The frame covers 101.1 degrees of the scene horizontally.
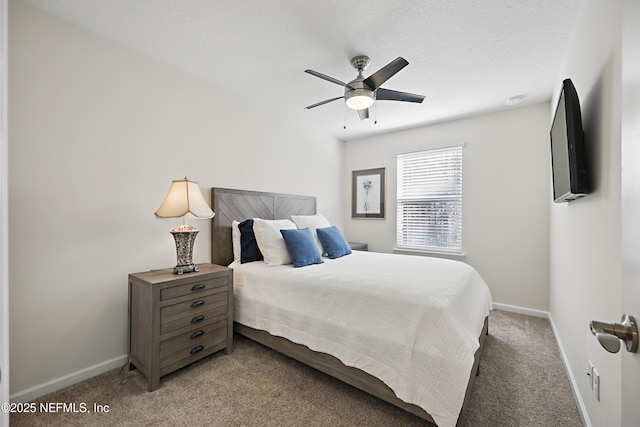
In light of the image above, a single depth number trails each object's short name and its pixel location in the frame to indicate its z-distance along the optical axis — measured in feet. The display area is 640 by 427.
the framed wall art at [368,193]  14.75
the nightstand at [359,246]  13.60
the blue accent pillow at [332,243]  10.11
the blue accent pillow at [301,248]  8.45
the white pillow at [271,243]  8.59
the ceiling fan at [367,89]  6.64
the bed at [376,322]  4.65
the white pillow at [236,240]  9.37
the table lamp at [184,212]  6.81
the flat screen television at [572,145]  4.52
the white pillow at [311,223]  10.76
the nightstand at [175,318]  6.01
